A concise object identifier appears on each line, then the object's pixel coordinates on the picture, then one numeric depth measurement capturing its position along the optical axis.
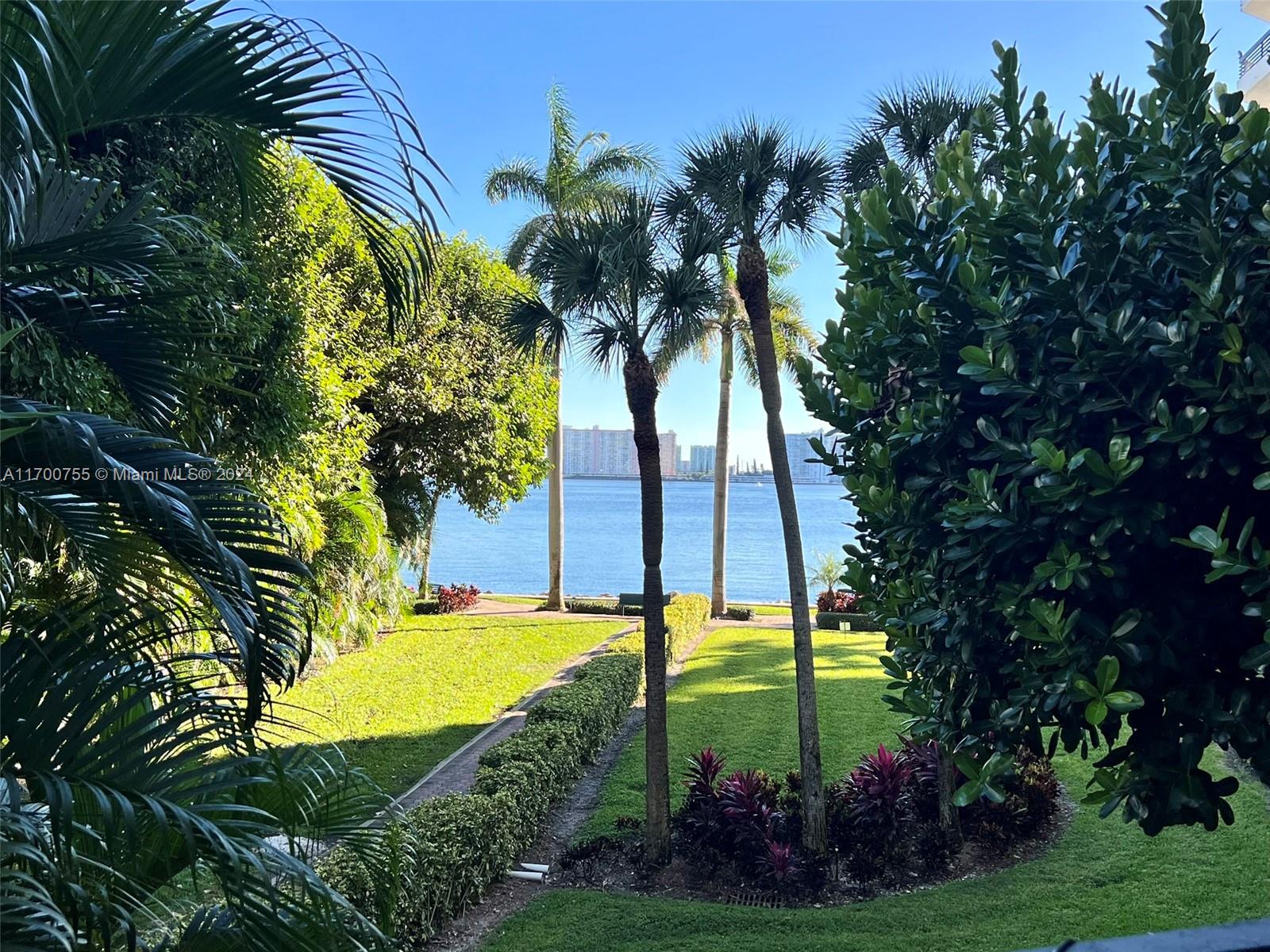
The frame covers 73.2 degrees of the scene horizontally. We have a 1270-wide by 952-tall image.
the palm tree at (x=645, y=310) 7.39
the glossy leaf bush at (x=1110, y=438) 2.23
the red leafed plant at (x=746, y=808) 7.50
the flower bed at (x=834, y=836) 7.16
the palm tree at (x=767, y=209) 7.73
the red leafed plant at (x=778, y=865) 7.09
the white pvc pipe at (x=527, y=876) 7.22
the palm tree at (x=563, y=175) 21.31
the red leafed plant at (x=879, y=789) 7.77
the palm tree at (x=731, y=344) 21.45
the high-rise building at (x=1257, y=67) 15.46
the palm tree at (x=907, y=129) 8.11
